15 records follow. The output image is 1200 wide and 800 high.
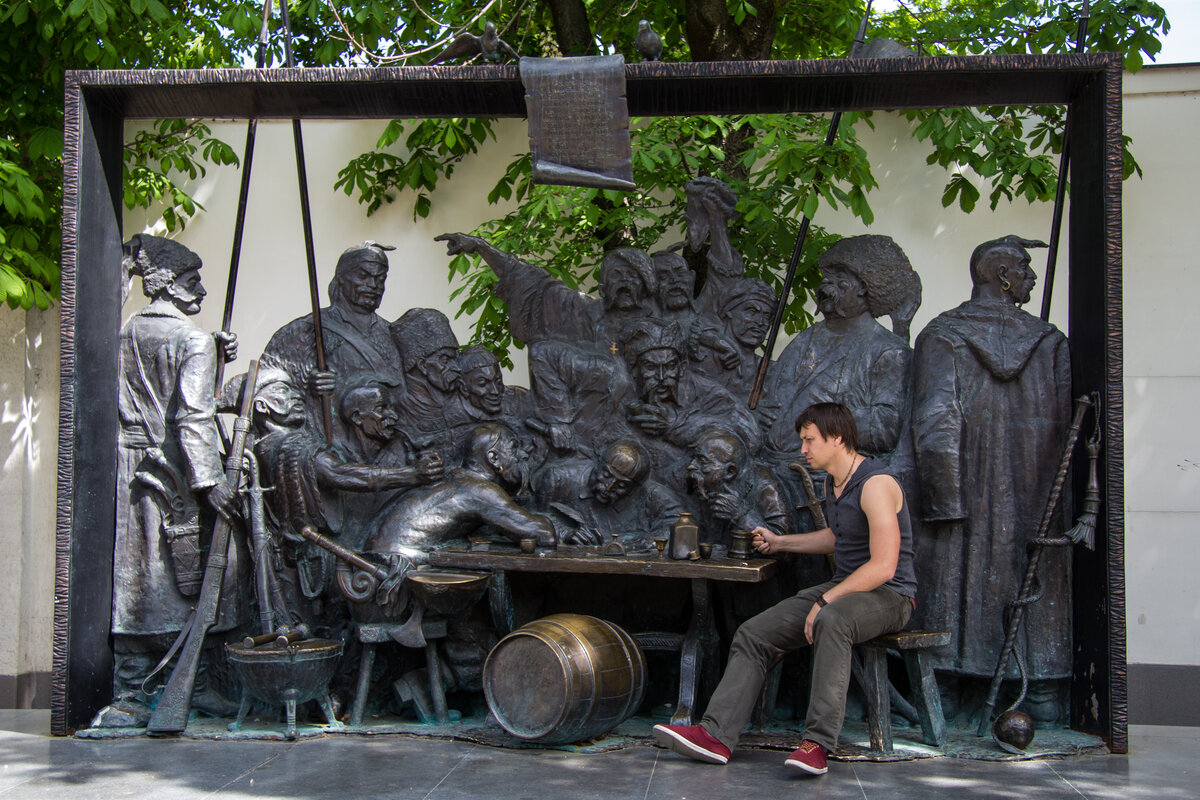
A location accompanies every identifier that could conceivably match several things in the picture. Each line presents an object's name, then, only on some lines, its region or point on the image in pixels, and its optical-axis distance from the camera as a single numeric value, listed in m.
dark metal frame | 6.25
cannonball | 6.04
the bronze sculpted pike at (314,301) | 7.31
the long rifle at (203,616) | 6.35
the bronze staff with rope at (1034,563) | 6.33
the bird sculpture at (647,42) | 6.44
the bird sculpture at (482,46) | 6.54
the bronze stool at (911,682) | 5.94
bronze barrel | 5.89
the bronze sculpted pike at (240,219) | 7.35
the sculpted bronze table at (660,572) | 6.16
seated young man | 5.61
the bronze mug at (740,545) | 6.38
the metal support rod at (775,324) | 7.27
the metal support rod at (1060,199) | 6.69
